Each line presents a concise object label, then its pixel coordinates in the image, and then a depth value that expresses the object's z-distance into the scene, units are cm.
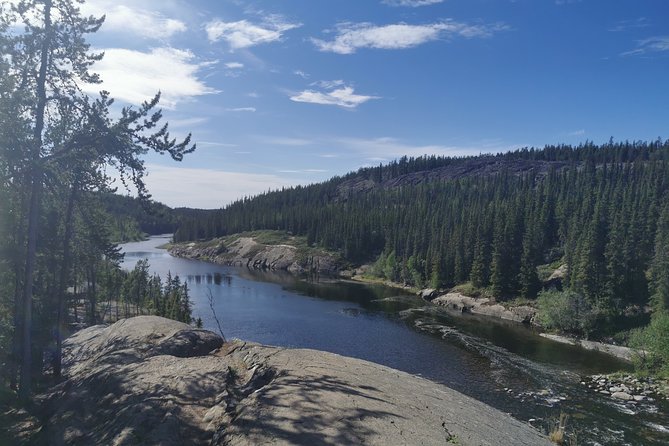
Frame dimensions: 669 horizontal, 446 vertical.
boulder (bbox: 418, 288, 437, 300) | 10969
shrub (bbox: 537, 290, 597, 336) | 7312
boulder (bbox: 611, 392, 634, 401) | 4266
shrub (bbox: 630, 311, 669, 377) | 4794
